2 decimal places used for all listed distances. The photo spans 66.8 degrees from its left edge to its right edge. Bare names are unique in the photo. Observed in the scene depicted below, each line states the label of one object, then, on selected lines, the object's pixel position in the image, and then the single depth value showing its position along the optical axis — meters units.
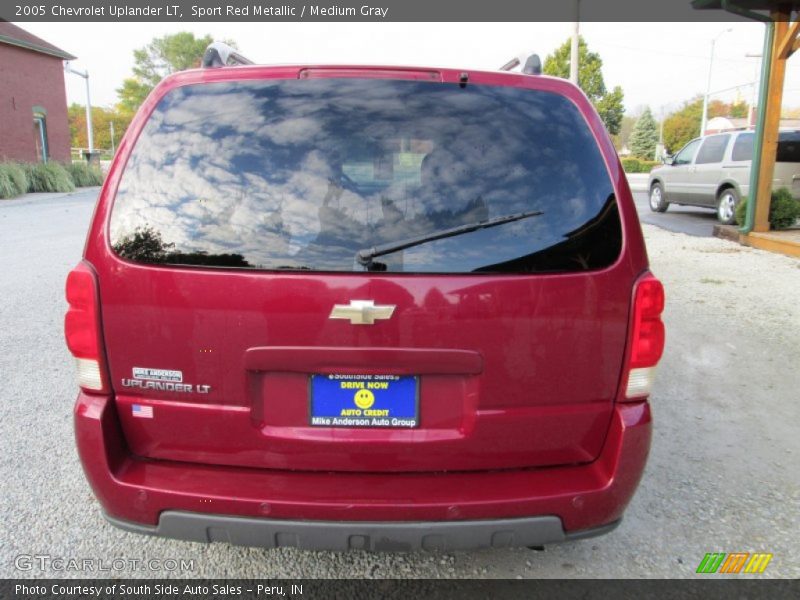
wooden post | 10.23
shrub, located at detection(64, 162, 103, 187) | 26.27
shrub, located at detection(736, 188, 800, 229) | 11.03
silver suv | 12.59
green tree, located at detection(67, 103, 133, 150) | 71.94
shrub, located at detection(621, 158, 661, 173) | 51.38
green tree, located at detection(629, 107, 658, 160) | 71.94
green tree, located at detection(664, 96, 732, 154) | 73.94
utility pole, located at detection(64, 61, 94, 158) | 31.33
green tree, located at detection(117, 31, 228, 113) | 67.31
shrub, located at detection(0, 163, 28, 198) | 19.59
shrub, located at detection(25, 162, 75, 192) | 22.20
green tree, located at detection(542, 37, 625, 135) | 46.75
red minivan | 1.98
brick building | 26.88
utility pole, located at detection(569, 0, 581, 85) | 24.64
